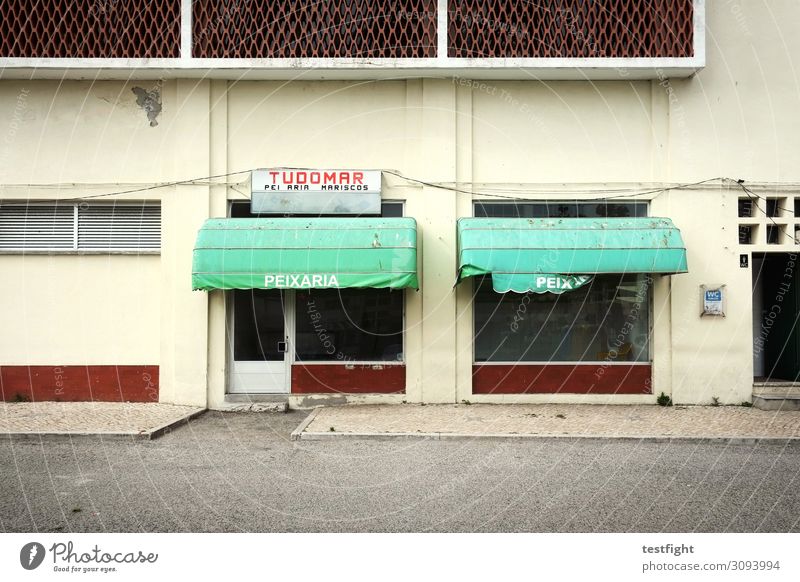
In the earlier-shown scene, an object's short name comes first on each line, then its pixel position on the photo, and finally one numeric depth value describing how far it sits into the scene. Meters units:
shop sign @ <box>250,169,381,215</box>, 12.27
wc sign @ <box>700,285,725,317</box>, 12.31
